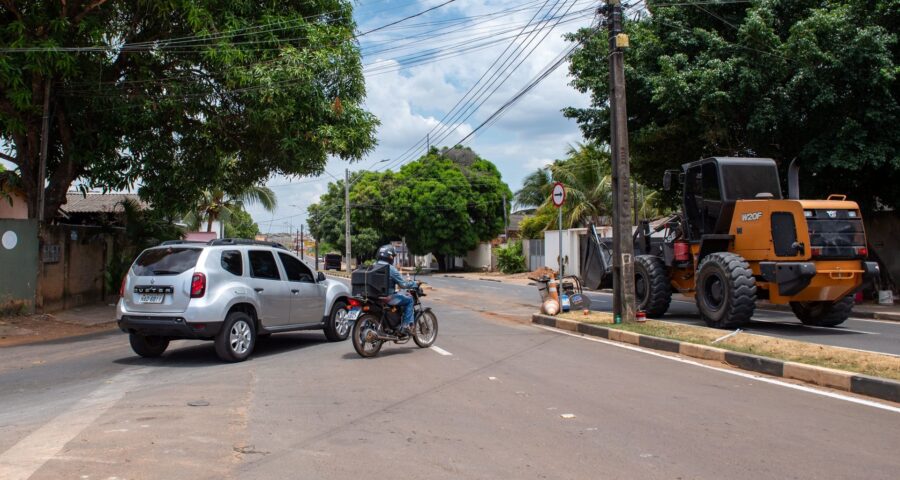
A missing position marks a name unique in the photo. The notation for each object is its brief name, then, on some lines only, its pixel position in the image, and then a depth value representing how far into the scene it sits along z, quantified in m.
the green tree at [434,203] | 49.34
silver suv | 8.81
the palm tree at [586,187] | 36.31
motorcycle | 9.40
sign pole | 14.45
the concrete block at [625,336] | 11.11
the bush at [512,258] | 44.22
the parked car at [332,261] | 68.00
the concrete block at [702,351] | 9.23
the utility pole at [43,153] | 14.34
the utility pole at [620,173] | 12.51
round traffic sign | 14.46
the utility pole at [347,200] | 43.06
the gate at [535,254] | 41.62
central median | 7.21
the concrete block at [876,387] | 6.74
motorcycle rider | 9.59
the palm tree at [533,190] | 43.06
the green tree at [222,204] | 34.06
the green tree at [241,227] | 43.82
